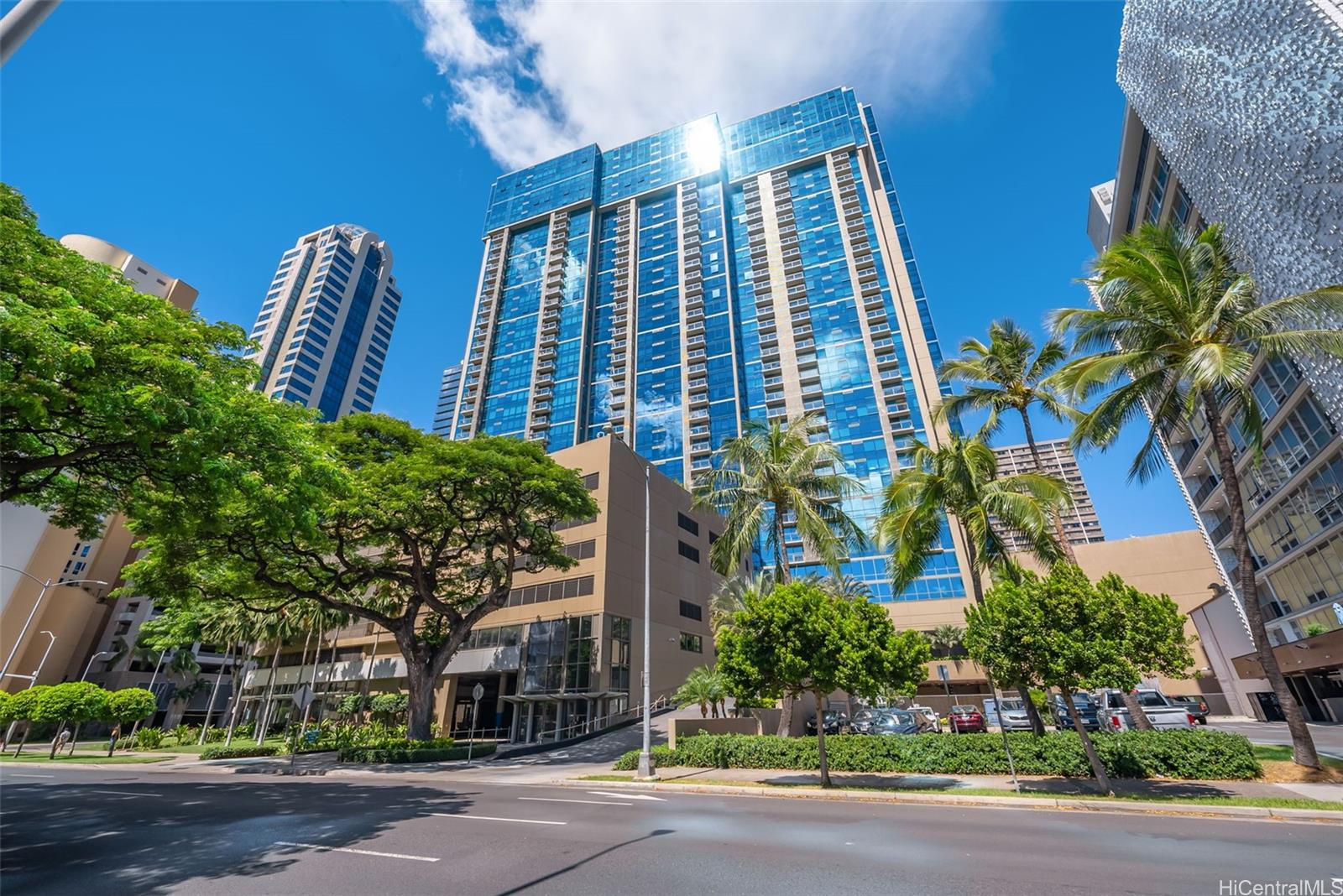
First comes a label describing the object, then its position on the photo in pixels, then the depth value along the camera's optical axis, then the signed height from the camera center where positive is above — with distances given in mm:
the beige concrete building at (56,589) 48334 +12651
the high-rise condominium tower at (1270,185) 17125 +16730
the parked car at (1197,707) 31730 -88
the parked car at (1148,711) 22062 -172
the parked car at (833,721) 26581 -376
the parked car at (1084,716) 22641 -285
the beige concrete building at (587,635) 33844 +5152
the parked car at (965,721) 24812 -424
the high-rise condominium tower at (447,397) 135500 +79647
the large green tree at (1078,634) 12258 +1544
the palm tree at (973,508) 18547 +6470
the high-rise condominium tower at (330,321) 94000 +67481
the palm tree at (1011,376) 21047 +11750
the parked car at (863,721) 25297 -380
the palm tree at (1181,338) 14305 +9591
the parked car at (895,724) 24406 -474
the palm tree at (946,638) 58875 +7066
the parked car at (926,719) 28225 -379
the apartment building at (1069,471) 137750 +55647
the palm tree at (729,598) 34188 +6929
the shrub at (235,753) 29188 -1319
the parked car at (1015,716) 24875 -293
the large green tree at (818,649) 15320 +1663
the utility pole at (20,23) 4168 +4903
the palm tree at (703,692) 28062 +1161
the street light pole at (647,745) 18094 -828
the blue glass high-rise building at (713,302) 73000 +58337
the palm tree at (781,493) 24062 +9252
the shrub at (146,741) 38375 -808
